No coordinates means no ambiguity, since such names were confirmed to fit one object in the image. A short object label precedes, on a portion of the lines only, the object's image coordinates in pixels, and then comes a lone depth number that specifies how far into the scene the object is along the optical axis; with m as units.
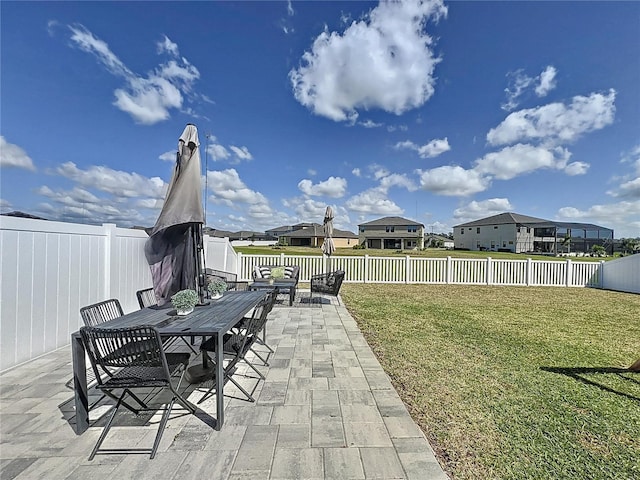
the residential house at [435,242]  60.11
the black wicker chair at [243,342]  2.86
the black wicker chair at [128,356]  2.03
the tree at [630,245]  44.72
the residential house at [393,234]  49.22
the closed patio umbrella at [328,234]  9.90
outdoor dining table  2.26
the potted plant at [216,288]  3.99
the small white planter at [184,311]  3.01
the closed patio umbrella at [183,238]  3.61
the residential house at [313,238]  50.25
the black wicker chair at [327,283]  7.16
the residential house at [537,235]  43.97
